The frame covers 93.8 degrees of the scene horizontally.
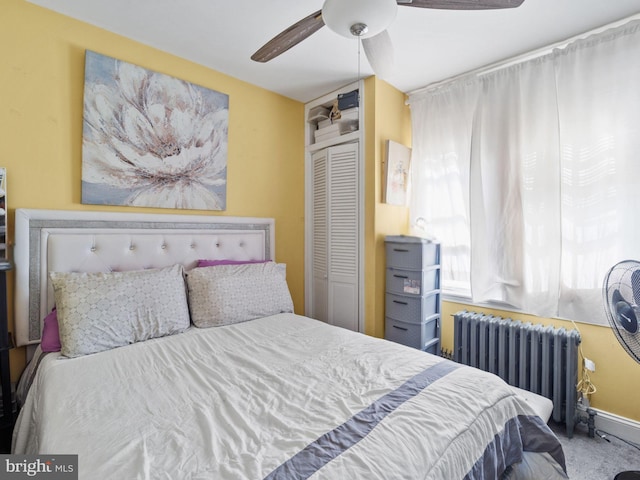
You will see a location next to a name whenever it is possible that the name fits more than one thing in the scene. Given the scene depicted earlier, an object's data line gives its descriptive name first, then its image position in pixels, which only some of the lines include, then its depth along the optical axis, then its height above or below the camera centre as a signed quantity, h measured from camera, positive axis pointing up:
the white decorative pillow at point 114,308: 1.45 -0.36
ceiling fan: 1.14 +0.91
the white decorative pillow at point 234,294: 1.89 -0.37
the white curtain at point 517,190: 2.01 +0.36
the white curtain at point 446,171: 2.42 +0.59
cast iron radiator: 1.87 -0.78
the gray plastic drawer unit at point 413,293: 2.29 -0.42
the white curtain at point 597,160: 1.75 +0.50
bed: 0.81 -0.57
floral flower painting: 1.85 +0.69
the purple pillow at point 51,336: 1.48 -0.49
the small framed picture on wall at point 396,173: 2.52 +0.59
